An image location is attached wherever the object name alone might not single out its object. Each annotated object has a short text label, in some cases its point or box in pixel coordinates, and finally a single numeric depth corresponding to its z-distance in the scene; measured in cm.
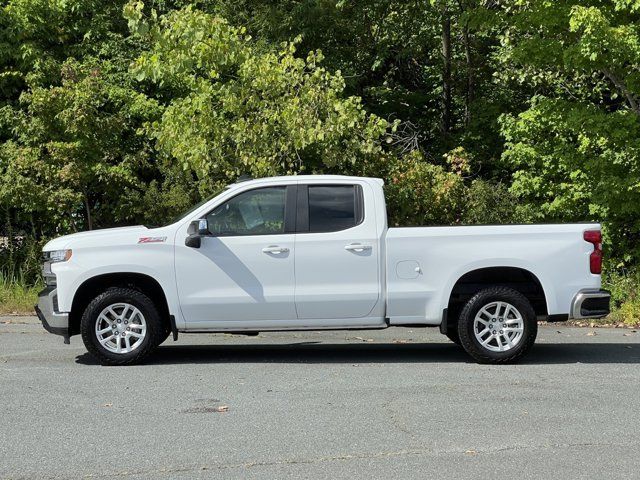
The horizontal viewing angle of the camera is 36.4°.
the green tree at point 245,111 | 1544
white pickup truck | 979
